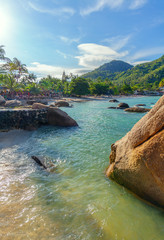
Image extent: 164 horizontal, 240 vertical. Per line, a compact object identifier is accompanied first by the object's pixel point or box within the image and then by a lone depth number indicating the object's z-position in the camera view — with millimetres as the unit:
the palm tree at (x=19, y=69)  69200
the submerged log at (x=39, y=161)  5466
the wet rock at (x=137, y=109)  25031
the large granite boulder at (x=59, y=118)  13117
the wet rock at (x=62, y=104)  36562
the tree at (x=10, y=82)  48188
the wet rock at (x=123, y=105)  31938
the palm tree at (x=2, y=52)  30506
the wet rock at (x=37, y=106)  16231
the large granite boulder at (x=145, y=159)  3174
